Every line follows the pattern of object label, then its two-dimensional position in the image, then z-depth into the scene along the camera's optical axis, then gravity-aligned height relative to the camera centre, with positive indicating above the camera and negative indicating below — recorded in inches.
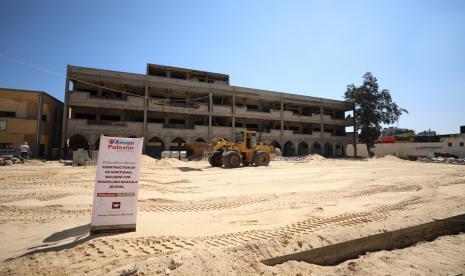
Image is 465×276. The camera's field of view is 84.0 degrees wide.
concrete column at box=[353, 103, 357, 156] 1592.4 +116.8
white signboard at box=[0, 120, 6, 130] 874.2 +76.4
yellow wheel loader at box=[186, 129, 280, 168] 662.5 -0.1
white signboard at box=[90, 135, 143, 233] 156.1 -22.2
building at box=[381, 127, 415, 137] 3090.6 +282.9
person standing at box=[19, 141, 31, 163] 702.8 -11.3
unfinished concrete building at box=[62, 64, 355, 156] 1005.2 +180.8
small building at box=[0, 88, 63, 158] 884.6 +96.0
